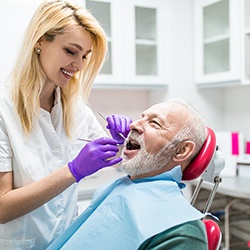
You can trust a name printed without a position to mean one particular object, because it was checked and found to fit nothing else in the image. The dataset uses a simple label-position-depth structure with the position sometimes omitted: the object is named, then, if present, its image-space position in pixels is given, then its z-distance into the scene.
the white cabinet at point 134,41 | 2.72
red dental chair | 1.21
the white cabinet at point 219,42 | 2.57
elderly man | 1.07
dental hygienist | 1.24
